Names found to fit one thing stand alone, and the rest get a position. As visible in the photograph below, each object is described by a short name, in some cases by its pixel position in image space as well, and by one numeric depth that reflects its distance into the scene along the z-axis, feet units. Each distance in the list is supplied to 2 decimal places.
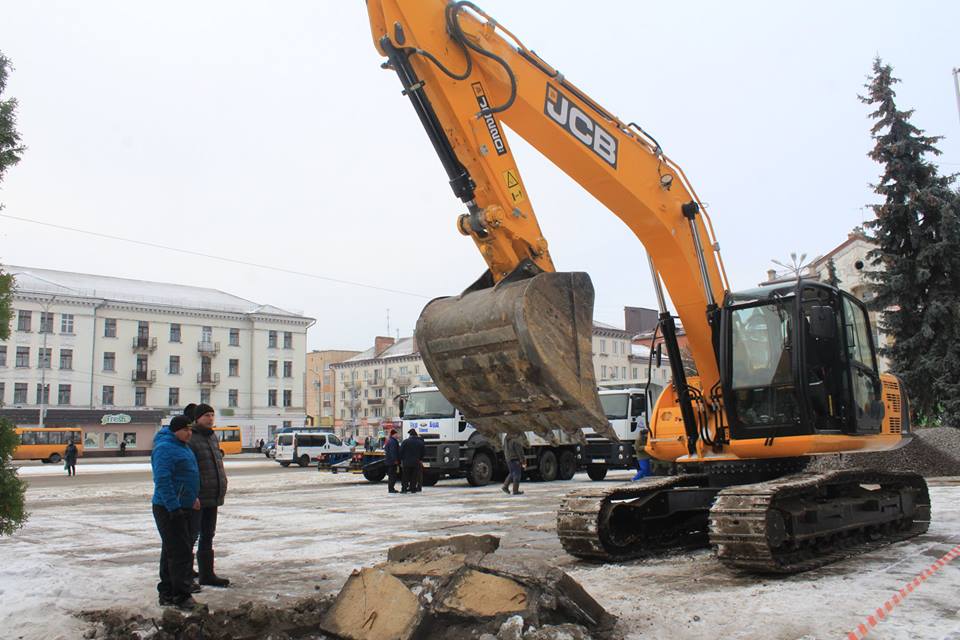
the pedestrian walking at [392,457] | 61.72
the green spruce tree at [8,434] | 24.64
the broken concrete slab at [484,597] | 17.22
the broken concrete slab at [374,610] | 17.08
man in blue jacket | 20.89
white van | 128.16
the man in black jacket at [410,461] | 60.70
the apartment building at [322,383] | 335.42
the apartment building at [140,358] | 187.11
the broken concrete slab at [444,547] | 22.09
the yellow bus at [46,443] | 148.97
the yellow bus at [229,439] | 179.42
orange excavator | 20.11
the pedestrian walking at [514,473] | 55.62
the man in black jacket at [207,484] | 23.93
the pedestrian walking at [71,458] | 95.86
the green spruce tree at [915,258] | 75.20
